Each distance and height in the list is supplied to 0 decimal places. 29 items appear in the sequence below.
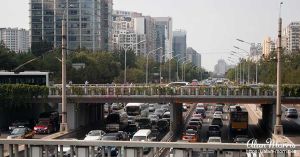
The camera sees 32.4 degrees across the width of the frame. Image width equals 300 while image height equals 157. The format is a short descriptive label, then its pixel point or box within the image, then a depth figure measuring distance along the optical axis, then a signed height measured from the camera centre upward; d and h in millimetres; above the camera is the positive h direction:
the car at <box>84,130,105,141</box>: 37269 -4431
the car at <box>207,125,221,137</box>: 46281 -4944
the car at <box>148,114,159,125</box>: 54284 -4697
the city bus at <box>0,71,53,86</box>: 53656 -199
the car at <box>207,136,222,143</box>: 36194 -4445
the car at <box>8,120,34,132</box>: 48806 -4728
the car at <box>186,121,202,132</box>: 48453 -4765
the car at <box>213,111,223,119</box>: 62812 -4805
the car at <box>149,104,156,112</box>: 78662 -4996
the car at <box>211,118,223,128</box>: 55128 -4921
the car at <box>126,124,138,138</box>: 49531 -5291
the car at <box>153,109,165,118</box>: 64153 -4736
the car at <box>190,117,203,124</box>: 55344 -4669
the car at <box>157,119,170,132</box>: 52834 -5119
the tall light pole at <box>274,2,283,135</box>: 39659 -1449
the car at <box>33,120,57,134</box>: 46781 -4660
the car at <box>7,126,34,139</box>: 38575 -4388
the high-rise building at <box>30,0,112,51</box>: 149375 +15836
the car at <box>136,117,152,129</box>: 53500 -5070
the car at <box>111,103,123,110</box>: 81250 -4817
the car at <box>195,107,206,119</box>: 70225 -4913
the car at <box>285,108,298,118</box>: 69375 -4989
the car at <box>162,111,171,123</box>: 61038 -4778
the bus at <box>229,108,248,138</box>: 48719 -4505
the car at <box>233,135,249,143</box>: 38350 -4779
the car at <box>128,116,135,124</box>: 58334 -5140
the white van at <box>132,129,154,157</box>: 37156 -4379
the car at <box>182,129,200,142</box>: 41203 -4820
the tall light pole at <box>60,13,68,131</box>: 42656 -916
